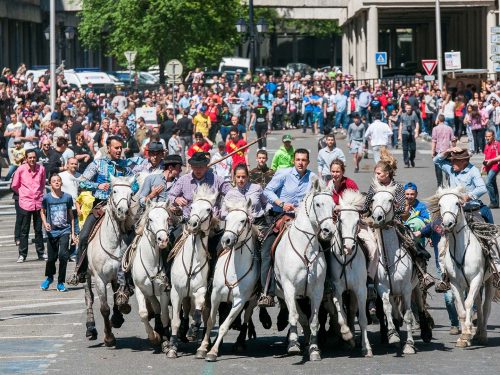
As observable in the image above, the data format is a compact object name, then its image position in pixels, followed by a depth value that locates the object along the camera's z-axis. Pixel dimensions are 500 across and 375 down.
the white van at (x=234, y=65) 98.31
